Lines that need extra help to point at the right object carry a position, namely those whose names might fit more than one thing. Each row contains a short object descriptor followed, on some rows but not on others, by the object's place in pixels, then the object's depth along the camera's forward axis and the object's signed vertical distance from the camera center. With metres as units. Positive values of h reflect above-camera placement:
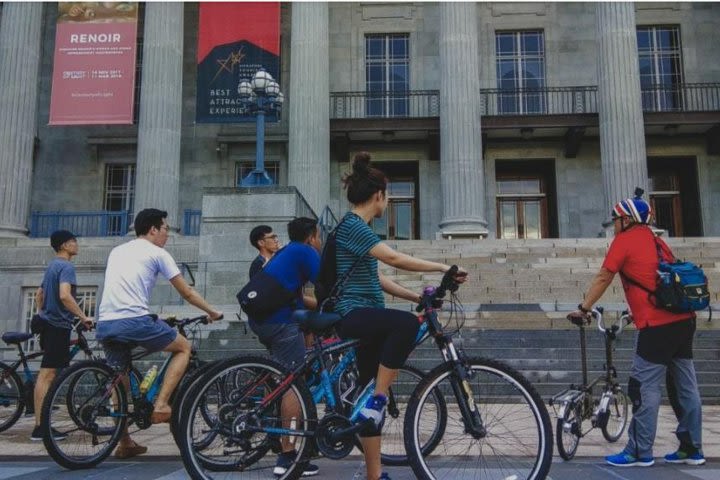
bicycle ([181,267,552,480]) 3.82 -0.57
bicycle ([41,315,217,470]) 4.99 -0.68
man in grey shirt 6.33 +0.04
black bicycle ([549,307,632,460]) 5.12 -0.71
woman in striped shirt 3.75 +0.10
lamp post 14.39 +4.82
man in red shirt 4.95 -0.18
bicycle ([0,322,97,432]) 7.03 -0.73
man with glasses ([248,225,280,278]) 6.61 +0.74
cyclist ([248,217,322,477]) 4.69 +0.26
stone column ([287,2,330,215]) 19.34 +6.08
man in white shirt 5.11 +0.06
